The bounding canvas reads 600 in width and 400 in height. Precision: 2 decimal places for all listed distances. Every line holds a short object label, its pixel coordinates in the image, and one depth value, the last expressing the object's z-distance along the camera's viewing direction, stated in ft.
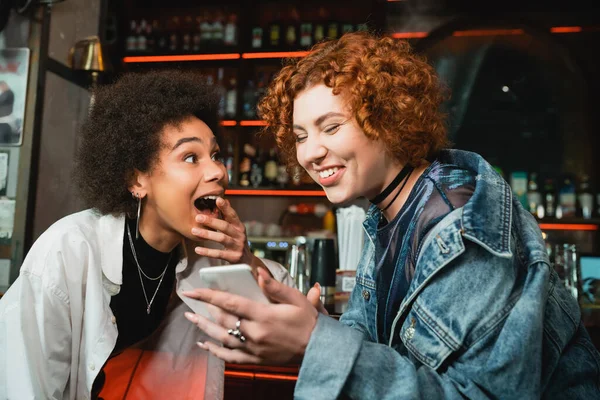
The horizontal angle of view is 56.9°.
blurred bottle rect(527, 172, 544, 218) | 13.11
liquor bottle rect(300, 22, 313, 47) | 14.49
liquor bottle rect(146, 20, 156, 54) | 15.46
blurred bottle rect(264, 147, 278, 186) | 14.60
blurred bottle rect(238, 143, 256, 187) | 14.61
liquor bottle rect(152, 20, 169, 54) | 15.29
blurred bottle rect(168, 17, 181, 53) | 15.26
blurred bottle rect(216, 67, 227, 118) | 15.12
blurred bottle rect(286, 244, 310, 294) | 7.57
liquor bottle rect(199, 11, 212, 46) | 15.02
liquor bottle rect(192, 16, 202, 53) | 15.10
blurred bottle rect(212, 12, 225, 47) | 14.96
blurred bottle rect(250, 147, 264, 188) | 14.57
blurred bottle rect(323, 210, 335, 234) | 14.03
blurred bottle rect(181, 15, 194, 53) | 15.21
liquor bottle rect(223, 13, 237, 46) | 14.89
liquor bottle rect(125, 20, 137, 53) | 15.39
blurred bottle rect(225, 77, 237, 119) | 14.71
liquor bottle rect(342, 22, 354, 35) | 14.20
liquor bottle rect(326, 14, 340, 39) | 14.35
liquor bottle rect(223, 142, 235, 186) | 14.64
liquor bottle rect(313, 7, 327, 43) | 14.51
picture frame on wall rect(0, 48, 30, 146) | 11.07
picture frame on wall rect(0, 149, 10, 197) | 11.05
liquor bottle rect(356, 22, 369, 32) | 13.48
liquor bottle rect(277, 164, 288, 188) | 14.30
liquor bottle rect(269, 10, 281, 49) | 14.66
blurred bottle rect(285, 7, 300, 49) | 14.62
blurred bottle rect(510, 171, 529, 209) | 13.34
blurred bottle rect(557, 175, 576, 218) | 12.94
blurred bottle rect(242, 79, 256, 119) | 14.61
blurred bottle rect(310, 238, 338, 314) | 7.15
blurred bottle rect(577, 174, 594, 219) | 12.82
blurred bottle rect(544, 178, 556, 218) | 13.10
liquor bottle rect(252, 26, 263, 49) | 14.76
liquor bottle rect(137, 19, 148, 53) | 15.33
